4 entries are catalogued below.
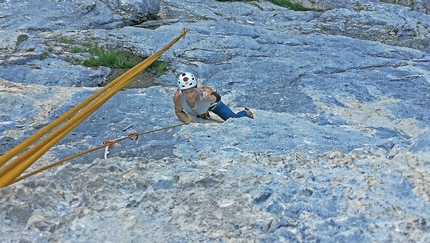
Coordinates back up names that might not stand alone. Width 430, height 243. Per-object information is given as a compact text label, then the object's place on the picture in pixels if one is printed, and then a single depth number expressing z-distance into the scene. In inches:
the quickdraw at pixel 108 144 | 151.6
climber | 189.6
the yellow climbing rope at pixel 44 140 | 115.2
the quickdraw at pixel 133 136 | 161.2
